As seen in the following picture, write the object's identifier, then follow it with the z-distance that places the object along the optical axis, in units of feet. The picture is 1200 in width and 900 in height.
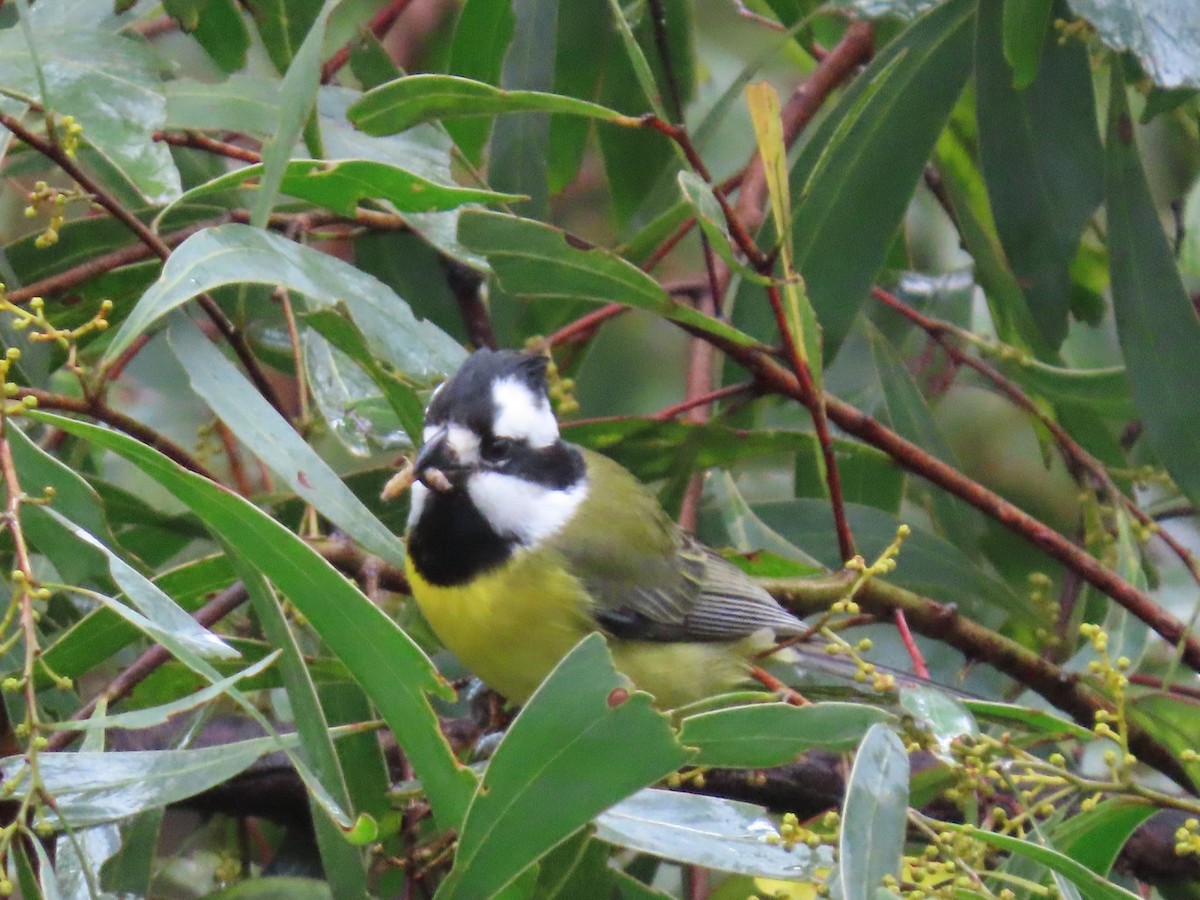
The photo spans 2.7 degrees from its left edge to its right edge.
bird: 22.08
